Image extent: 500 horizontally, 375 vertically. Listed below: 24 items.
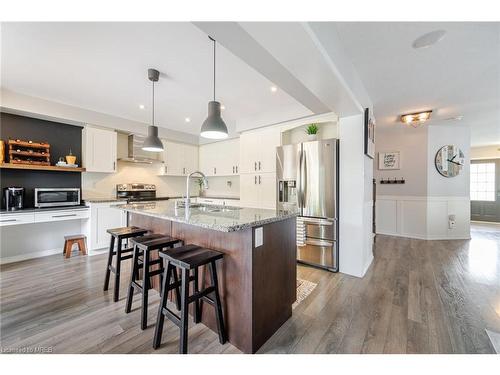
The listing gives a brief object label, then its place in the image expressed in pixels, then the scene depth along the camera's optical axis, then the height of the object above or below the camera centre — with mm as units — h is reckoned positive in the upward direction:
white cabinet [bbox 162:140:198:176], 5137 +721
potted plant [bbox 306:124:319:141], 3318 +883
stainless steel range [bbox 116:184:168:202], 4348 -120
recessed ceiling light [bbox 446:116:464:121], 4055 +1355
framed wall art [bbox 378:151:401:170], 5178 +680
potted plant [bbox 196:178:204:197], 6017 +21
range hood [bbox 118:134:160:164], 4398 +744
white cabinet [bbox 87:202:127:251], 3646 -651
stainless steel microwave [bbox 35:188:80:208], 3301 -172
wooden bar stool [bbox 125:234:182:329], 1790 -680
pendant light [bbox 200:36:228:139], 2195 +662
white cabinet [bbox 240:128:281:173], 3846 +717
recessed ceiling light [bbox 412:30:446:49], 1796 +1314
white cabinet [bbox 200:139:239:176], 5180 +742
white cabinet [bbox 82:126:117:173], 3805 +689
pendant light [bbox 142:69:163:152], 2936 +622
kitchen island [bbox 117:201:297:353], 1523 -632
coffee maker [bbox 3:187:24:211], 3078 -177
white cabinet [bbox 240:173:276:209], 3899 -62
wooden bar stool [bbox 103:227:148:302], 2217 -637
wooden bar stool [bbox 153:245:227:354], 1422 -742
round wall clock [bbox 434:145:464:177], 4746 +617
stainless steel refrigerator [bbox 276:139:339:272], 3004 -162
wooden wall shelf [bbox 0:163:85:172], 3041 +294
